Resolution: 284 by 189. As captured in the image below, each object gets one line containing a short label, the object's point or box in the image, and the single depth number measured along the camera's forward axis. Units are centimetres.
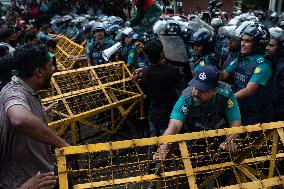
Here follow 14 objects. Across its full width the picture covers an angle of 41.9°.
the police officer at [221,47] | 679
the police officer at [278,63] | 490
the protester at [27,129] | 259
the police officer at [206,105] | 357
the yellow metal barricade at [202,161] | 257
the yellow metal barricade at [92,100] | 529
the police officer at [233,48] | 557
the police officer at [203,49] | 541
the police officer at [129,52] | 686
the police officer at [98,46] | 795
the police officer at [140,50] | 669
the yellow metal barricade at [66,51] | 956
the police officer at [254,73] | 455
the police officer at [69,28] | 1298
